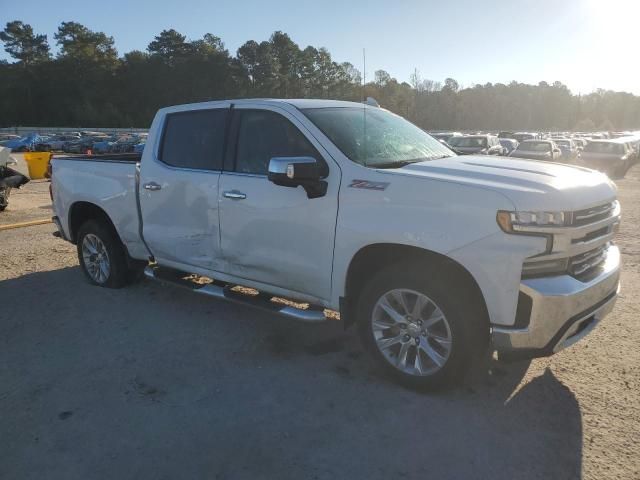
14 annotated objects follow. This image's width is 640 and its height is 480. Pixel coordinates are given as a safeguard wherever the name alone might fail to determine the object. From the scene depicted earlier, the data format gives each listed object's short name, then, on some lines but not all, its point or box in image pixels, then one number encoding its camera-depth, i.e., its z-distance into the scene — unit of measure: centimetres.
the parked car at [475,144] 2139
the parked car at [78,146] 4790
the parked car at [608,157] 2161
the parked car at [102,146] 4431
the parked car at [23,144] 4788
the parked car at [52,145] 5065
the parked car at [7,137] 5658
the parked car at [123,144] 4193
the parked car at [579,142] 3453
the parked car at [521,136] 4402
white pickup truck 309
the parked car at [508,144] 2897
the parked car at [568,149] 2730
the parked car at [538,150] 2112
